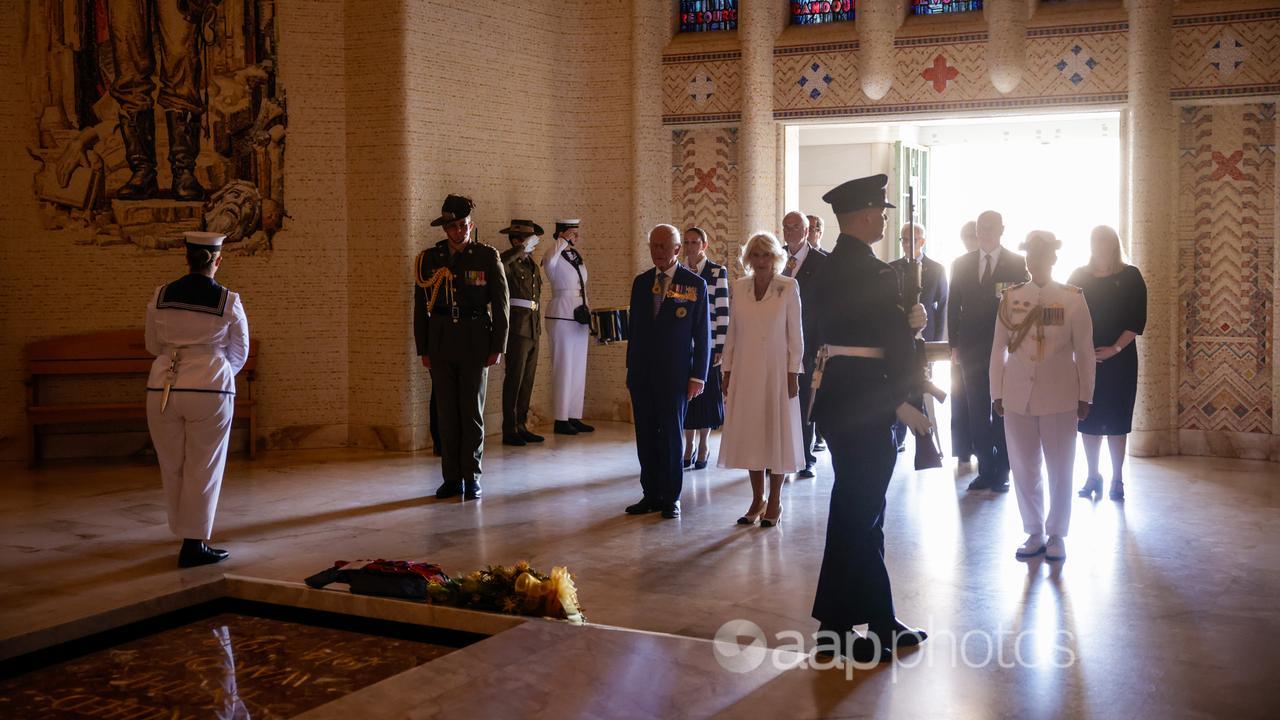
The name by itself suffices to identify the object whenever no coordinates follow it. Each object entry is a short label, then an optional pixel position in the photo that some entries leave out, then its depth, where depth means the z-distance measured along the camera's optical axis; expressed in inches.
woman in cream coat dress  265.9
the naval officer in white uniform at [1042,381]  235.6
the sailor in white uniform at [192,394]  239.8
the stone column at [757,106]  458.3
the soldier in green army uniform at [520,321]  418.6
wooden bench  374.9
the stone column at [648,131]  466.6
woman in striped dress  333.4
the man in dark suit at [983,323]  319.9
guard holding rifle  172.2
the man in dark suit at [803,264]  317.7
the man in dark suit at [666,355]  284.8
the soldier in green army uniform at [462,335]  312.2
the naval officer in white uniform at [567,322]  437.1
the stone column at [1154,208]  391.2
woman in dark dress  301.4
